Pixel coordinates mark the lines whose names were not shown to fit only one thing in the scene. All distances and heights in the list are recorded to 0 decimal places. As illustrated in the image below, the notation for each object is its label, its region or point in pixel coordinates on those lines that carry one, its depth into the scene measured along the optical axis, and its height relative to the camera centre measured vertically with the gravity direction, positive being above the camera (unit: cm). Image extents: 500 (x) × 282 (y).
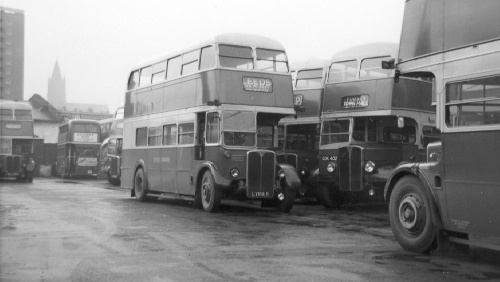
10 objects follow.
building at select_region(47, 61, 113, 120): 10939 +1081
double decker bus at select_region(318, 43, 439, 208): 1438 +96
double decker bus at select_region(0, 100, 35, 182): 2964 +89
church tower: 10508 +1160
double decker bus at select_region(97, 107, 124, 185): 3002 +34
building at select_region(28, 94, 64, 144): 6406 +440
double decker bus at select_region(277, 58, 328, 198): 1661 +101
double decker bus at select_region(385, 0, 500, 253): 659 +38
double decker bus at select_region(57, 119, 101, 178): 3944 +76
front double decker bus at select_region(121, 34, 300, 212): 1348 +98
